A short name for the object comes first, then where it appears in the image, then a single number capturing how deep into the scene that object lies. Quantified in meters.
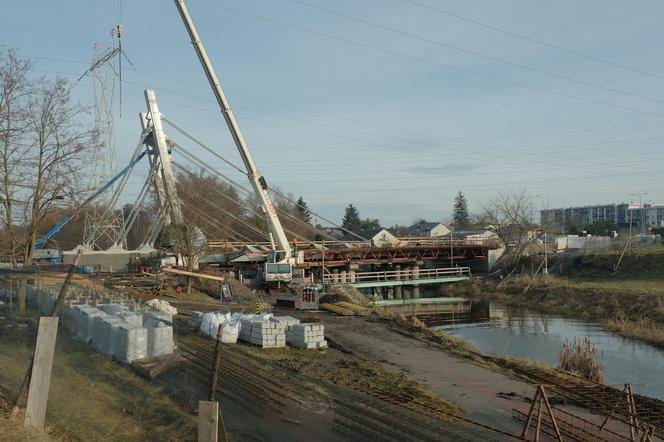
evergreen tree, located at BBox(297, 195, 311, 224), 103.35
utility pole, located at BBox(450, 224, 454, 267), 63.24
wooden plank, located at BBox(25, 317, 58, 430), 8.76
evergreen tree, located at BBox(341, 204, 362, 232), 129.88
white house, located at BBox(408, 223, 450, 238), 123.31
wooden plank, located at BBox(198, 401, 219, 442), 7.42
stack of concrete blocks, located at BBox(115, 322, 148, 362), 14.05
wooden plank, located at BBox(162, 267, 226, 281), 33.72
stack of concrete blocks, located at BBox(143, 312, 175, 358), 14.37
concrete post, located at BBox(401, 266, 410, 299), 57.50
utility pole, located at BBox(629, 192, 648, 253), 173.45
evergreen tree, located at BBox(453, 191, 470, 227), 150.98
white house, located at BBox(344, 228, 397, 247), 90.15
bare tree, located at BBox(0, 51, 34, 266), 19.08
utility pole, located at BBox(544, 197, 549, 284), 51.06
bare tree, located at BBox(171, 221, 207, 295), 37.41
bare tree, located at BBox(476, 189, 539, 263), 62.56
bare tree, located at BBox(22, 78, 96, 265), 20.52
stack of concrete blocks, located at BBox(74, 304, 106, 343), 16.52
